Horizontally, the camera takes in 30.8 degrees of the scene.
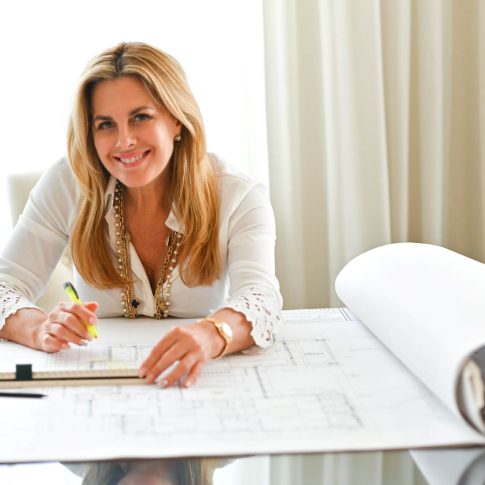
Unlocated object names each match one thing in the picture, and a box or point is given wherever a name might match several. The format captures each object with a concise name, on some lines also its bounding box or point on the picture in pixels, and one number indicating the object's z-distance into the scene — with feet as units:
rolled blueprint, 4.38
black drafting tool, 4.58
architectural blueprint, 3.93
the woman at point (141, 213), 6.24
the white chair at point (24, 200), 7.63
